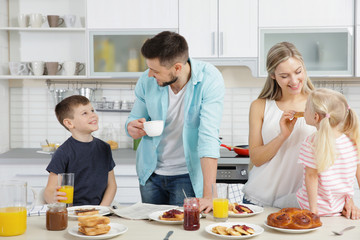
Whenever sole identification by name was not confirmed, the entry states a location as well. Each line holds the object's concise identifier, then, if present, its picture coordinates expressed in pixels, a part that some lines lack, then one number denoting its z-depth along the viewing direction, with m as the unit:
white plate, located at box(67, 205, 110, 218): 1.86
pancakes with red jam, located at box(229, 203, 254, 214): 1.85
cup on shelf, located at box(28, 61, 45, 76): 3.86
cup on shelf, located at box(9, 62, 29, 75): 3.88
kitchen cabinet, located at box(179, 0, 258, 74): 3.72
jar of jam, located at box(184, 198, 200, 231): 1.65
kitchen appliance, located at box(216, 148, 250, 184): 3.52
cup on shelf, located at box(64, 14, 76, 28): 3.89
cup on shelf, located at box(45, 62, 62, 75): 3.85
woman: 2.10
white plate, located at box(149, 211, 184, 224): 1.73
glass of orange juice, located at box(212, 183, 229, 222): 1.74
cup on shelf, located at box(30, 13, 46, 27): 3.86
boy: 2.33
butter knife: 1.56
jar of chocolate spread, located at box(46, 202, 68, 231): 1.67
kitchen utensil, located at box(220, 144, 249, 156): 3.59
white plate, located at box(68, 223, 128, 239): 1.56
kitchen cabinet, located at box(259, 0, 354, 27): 3.68
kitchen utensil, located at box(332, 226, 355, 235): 1.60
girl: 1.82
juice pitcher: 1.61
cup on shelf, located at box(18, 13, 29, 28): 3.90
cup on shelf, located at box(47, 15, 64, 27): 3.88
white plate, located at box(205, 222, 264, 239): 1.55
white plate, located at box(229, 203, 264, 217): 1.82
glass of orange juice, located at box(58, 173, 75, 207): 1.84
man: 2.08
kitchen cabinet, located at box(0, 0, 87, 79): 4.07
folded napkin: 1.90
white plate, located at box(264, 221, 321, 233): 1.60
